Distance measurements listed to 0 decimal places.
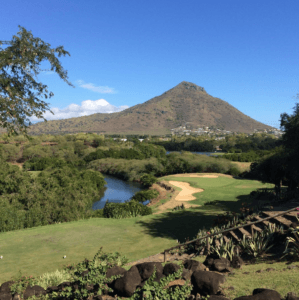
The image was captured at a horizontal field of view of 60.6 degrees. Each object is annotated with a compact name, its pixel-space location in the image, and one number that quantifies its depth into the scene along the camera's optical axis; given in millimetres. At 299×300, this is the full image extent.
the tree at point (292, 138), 16516
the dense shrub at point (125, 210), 22733
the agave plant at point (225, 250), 8344
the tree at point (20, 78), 8031
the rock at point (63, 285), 7062
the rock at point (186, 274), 6702
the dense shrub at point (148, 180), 47812
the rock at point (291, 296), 4872
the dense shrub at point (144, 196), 36928
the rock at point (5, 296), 6762
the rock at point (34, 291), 6885
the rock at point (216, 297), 5359
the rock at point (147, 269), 6867
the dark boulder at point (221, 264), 7359
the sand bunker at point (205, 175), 52075
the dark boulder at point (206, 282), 5934
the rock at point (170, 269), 6912
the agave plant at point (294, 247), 7506
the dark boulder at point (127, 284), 6336
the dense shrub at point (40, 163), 67625
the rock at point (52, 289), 7137
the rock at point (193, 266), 7357
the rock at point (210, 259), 7699
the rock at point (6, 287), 7148
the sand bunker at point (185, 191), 33344
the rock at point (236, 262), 7676
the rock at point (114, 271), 6962
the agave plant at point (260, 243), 8469
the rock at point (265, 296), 5062
